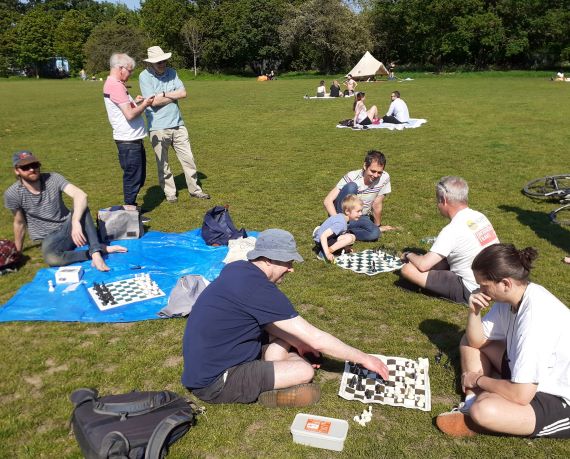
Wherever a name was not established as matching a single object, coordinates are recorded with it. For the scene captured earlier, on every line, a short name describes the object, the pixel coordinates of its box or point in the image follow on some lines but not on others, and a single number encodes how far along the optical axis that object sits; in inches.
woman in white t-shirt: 131.9
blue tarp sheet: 226.8
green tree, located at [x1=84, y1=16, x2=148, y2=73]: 3046.3
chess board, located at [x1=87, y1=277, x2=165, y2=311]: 236.1
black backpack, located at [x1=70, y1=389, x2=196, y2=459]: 132.1
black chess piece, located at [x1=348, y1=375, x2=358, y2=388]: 173.2
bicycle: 335.9
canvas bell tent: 1863.9
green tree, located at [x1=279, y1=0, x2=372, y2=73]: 2369.6
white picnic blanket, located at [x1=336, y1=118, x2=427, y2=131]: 705.0
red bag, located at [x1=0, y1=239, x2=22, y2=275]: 268.7
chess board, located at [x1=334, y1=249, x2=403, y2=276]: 269.0
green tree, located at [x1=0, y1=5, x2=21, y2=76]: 3218.0
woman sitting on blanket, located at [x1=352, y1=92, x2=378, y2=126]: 729.0
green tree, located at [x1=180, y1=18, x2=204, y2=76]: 2849.4
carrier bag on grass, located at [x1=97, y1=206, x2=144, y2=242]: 308.7
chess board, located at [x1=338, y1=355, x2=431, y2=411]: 166.1
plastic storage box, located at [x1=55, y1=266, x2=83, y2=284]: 256.1
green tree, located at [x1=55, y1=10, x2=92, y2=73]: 3339.1
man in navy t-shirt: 149.8
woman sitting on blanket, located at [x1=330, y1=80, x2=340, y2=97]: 1189.7
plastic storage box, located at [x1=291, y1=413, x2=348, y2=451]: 145.3
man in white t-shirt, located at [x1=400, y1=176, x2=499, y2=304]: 213.8
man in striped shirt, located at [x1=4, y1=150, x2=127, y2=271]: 264.1
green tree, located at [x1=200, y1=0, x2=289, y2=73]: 2736.2
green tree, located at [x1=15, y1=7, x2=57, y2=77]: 3275.1
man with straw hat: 354.6
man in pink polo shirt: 319.0
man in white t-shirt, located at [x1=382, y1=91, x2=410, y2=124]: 720.3
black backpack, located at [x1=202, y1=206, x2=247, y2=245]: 306.2
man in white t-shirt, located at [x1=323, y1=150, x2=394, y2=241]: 307.9
